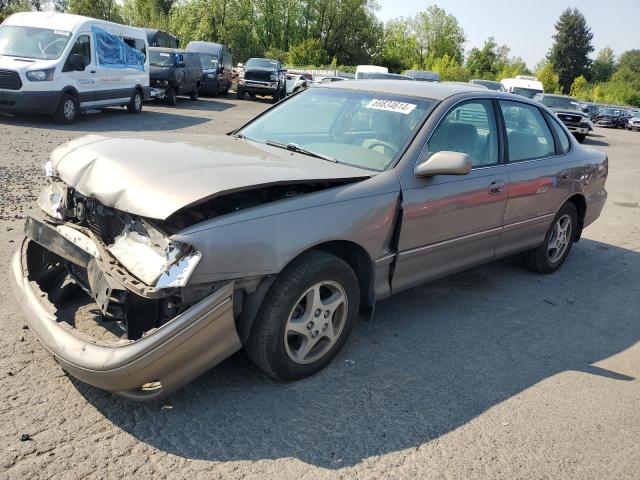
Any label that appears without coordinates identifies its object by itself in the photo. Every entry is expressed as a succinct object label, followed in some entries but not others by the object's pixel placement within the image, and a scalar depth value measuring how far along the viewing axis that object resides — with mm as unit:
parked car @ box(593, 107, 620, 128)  36250
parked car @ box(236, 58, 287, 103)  24812
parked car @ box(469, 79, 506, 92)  24994
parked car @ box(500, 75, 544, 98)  25109
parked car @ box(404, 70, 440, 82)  24294
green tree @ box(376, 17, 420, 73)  66875
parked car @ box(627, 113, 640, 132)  35378
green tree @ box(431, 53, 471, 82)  60262
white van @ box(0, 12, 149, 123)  11656
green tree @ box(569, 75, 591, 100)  69606
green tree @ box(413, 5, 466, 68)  84875
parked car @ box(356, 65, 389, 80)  22286
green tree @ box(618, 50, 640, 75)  104350
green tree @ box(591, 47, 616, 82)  95600
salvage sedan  2697
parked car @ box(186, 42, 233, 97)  23875
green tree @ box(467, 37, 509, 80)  73875
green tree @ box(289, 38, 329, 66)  57062
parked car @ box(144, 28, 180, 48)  27062
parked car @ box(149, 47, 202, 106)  18359
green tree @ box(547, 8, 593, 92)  84938
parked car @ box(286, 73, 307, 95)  27516
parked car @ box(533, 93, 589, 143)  21453
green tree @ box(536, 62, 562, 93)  64125
